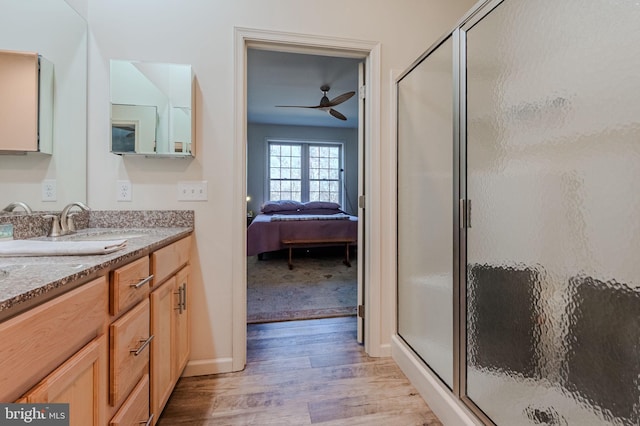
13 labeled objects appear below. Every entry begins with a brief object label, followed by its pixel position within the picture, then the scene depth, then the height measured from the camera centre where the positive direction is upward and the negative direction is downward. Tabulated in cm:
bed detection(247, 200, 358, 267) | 427 -29
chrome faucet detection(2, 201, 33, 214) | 122 +2
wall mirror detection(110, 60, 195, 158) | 157 +57
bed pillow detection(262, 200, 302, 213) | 550 +13
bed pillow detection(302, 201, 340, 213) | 572 +14
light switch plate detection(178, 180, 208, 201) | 170 +13
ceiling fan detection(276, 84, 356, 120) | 381 +151
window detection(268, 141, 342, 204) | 652 +96
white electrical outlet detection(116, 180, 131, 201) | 165 +13
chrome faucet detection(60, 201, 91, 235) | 137 -4
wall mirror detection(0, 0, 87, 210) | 124 +58
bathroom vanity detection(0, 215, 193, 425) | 56 -31
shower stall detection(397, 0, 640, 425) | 74 +1
